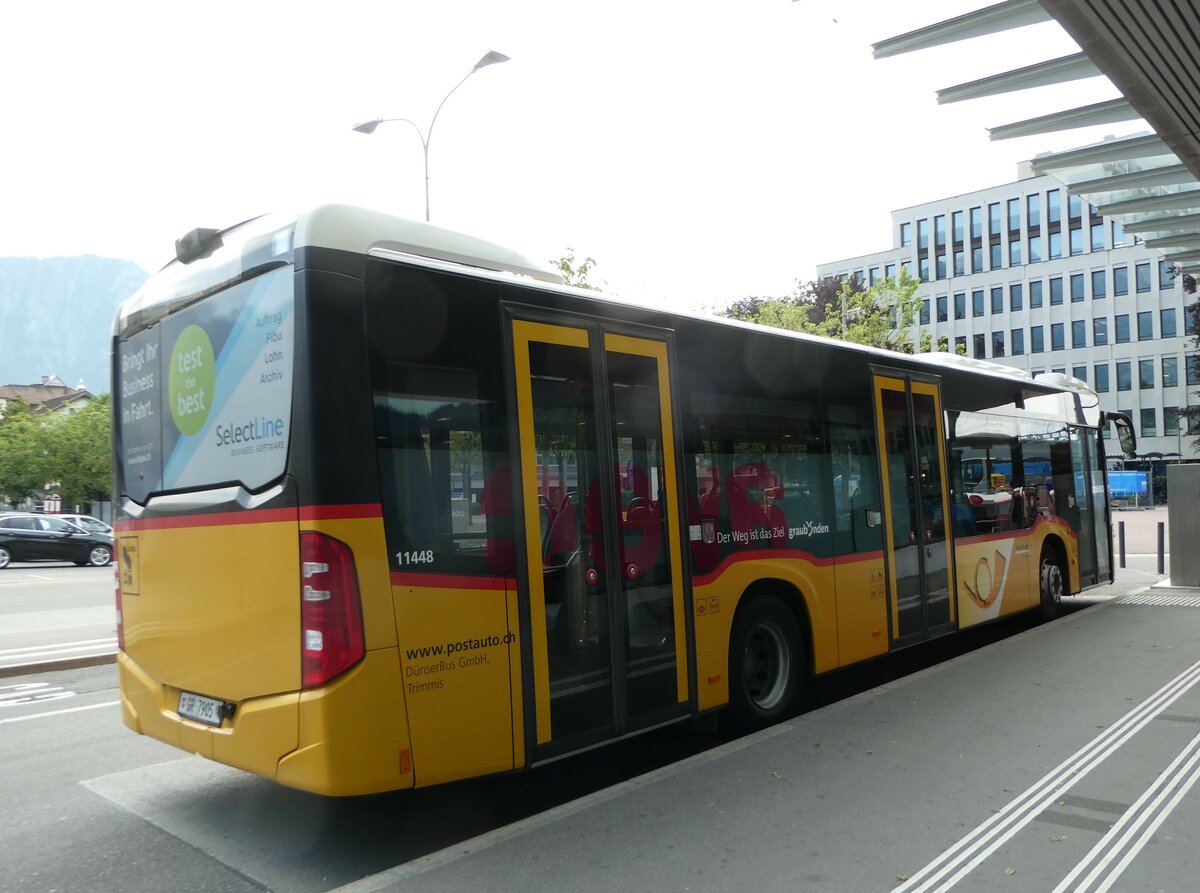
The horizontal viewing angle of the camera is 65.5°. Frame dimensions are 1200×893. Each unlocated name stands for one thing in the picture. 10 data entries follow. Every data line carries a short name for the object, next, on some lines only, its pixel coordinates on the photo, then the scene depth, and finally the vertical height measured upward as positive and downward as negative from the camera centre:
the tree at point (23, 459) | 53.62 +3.29
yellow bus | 4.12 -0.08
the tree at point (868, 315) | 30.94 +5.66
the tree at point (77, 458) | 54.09 +3.22
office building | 66.56 +13.18
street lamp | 13.93 +6.22
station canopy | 6.63 +3.15
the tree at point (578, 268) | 22.45 +5.37
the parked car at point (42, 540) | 28.05 -0.77
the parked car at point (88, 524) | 29.62 -0.34
